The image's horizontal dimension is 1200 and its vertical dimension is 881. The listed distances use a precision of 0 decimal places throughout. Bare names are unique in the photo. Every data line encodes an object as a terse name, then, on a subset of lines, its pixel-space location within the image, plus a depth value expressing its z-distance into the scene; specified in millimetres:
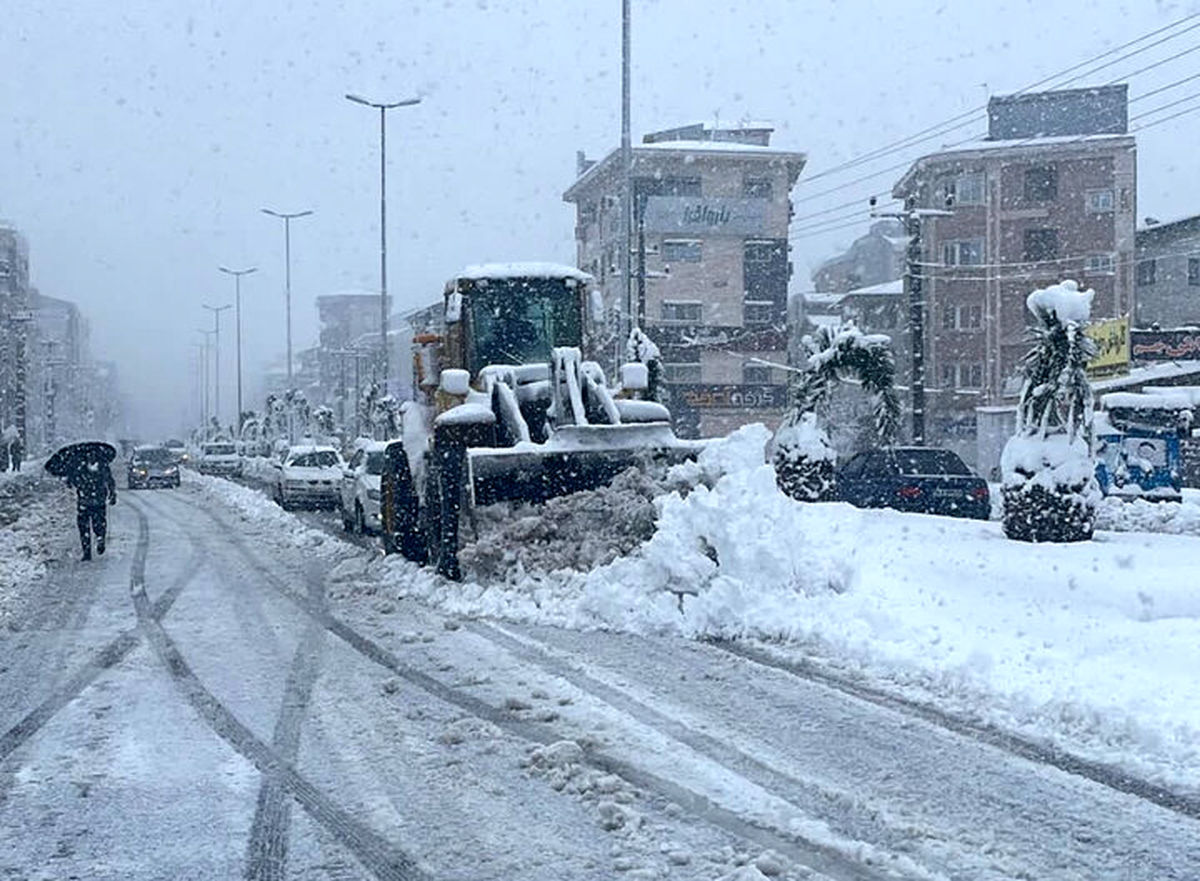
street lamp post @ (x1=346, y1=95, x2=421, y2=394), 43906
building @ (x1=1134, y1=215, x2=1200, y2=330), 54188
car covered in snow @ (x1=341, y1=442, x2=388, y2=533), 23219
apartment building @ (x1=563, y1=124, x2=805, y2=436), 63344
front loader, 14734
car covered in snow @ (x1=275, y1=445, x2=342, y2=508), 31094
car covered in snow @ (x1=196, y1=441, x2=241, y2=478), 60969
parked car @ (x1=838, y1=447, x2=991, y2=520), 25438
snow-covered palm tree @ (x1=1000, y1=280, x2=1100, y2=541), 18344
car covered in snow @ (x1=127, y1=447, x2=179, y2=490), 47375
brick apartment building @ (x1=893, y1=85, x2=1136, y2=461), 55781
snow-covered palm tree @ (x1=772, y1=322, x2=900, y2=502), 24500
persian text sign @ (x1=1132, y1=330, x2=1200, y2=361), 40656
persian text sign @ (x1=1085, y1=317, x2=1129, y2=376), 40750
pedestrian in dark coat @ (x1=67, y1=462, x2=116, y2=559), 19344
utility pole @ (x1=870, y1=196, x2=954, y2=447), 29797
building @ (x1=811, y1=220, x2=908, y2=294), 87062
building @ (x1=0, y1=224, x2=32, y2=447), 73125
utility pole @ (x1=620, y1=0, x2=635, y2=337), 27859
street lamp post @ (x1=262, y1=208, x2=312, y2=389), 61078
